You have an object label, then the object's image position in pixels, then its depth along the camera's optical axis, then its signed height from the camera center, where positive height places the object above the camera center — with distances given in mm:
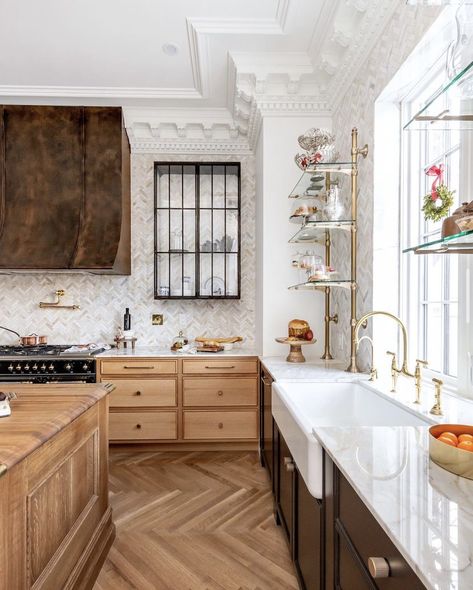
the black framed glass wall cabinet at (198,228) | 4027 +626
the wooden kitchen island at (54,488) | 1264 -749
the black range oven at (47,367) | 3377 -626
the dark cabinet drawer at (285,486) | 1865 -975
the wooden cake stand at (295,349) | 2945 -414
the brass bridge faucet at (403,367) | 1648 -324
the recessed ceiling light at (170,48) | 2893 +1728
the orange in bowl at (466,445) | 970 -362
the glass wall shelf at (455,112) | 1084 +544
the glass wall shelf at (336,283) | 2522 +56
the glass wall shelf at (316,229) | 2541 +422
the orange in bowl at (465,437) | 1014 -358
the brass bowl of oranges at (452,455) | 933 -380
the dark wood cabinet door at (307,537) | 1391 -922
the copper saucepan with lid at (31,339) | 3834 -457
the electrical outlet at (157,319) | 4113 -275
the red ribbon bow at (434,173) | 1594 +494
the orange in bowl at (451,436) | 1011 -357
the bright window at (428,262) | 1942 +159
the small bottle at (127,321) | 3959 -286
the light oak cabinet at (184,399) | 3465 -905
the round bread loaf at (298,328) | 3000 -264
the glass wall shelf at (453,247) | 1176 +137
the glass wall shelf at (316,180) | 2574 +777
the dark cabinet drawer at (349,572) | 973 -718
